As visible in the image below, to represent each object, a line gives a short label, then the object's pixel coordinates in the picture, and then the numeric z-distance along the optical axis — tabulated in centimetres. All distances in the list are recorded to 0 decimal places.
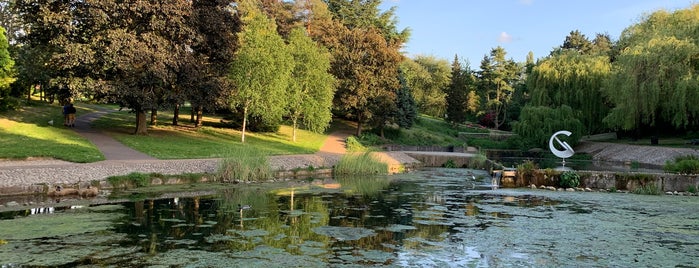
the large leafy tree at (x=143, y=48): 2864
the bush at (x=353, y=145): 4184
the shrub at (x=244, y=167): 2345
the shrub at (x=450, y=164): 3890
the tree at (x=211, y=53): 3219
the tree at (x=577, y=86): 5166
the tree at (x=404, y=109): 5399
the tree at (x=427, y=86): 7125
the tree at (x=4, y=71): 3416
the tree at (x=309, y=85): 4150
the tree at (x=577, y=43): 8479
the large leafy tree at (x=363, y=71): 4956
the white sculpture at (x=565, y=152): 2694
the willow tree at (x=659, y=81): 4025
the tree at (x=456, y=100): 6569
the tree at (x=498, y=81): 7588
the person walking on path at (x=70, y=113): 3291
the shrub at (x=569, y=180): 2478
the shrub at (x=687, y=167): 2458
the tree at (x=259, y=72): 3516
